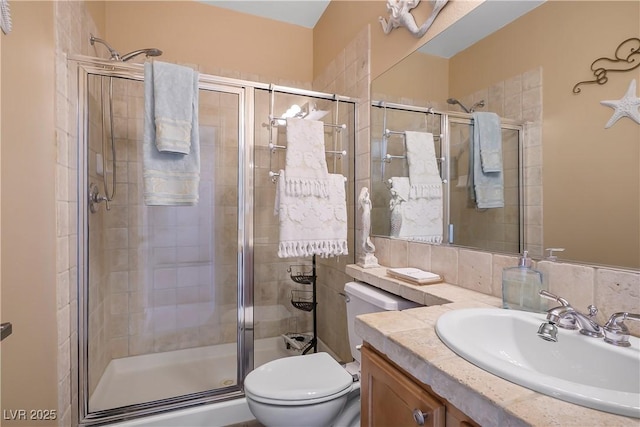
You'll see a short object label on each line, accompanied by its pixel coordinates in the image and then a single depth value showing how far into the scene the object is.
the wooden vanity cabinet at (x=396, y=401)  0.59
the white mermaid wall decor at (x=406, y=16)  1.39
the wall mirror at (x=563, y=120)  0.77
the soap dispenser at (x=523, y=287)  0.87
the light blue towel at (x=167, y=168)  1.52
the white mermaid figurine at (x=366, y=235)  1.65
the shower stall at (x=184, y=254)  1.61
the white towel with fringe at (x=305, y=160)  1.69
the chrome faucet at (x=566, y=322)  0.67
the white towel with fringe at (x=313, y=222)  1.66
